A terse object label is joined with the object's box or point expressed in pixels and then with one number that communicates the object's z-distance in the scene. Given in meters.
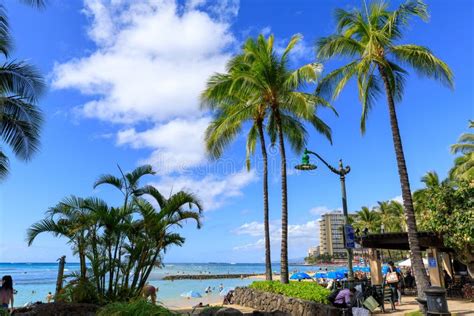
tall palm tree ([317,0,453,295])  11.98
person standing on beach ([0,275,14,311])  10.05
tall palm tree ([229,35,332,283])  14.99
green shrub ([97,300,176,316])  6.23
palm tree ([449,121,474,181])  29.06
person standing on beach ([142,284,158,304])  11.12
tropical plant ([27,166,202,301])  10.46
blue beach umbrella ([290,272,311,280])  32.17
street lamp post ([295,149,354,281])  12.81
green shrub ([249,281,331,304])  11.58
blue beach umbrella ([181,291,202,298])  33.08
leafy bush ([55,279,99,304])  9.55
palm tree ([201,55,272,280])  16.81
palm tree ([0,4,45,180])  11.72
